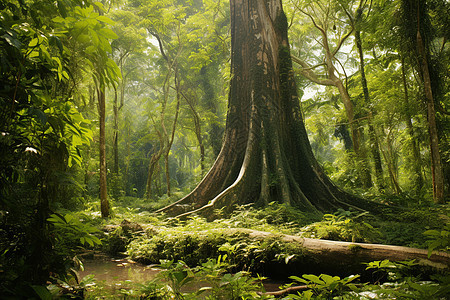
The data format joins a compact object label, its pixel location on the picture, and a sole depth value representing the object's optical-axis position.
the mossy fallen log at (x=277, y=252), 2.79
